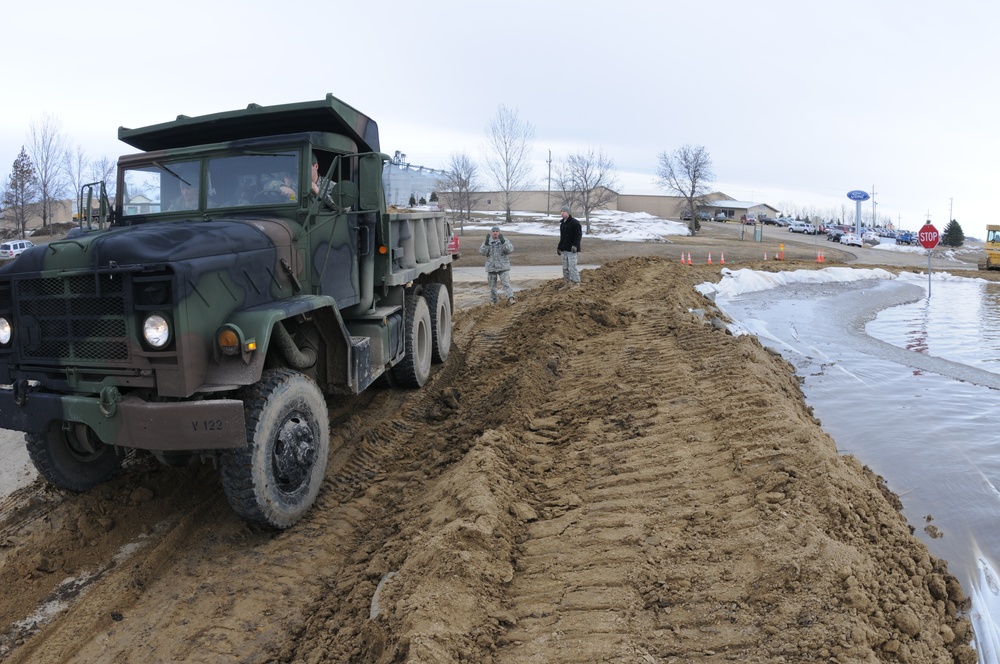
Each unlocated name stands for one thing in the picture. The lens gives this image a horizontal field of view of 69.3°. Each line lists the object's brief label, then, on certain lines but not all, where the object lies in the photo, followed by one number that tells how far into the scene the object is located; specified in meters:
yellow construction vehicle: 28.62
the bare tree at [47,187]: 35.03
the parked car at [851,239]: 52.91
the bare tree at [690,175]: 54.78
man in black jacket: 14.06
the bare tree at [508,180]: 49.22
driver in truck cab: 5.62
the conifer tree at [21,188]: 35.40
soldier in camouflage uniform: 14.41
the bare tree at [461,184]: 47.56
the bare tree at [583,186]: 48.62
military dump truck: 4.19
